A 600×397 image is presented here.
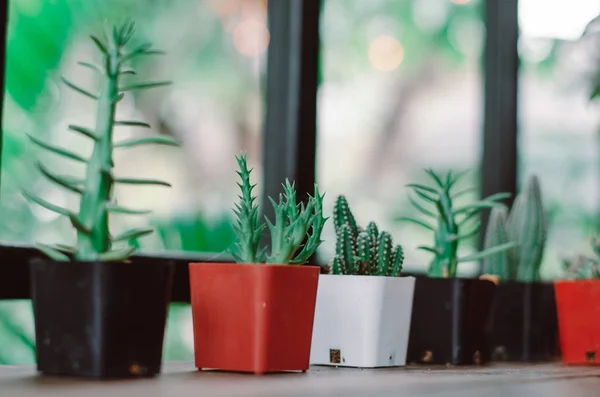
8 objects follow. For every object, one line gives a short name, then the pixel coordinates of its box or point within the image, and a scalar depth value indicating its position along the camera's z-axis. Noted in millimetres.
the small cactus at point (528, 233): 1106
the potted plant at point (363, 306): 879
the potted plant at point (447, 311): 950
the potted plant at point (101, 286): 722
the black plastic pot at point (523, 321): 1092
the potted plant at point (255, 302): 792
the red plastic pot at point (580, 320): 1035
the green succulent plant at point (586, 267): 1058
